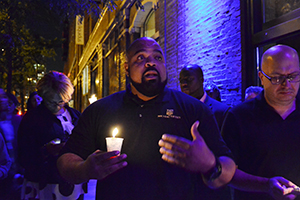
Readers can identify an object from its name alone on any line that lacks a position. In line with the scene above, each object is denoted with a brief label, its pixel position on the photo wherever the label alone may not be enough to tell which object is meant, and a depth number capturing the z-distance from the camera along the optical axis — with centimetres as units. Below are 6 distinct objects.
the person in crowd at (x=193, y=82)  377
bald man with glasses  188
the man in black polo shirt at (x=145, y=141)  145
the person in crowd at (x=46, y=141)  272
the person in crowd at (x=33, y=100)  517
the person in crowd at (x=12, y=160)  332
